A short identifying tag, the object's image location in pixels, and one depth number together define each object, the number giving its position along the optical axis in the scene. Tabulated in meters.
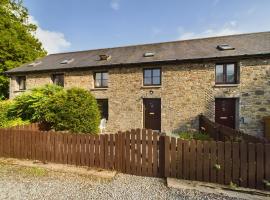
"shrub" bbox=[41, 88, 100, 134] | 9.73
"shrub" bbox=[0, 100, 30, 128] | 10.97
